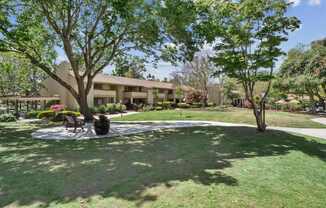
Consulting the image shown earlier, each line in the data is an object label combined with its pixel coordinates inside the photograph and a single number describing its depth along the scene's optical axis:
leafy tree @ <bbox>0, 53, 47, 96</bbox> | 35.00
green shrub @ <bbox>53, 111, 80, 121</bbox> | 20.81
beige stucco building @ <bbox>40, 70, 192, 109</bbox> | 32.53
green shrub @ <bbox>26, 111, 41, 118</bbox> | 26.24
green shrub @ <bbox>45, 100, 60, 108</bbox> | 31.22
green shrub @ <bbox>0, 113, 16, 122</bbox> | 22.01
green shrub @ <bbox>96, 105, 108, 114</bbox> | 30.48
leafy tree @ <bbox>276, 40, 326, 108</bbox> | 26.72
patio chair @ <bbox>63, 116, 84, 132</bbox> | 12.62
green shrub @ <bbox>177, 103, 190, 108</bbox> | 42.59
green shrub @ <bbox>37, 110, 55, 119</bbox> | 24.94
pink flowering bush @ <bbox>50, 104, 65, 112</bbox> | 26.29
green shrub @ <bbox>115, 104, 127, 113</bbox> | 33.23
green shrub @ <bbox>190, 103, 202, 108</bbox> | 43.36
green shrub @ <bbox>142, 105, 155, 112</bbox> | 35.62
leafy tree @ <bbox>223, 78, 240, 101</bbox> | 44.11
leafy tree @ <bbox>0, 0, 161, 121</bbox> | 12.48
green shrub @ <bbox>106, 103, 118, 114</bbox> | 31.75
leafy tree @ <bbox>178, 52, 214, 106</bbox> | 41.58
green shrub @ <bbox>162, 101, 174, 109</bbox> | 40.78
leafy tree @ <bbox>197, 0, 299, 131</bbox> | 10.84
